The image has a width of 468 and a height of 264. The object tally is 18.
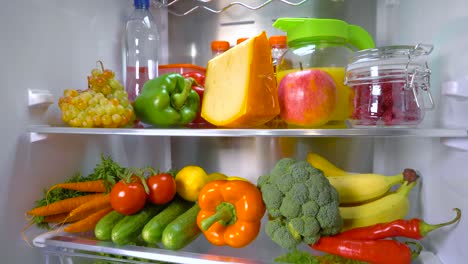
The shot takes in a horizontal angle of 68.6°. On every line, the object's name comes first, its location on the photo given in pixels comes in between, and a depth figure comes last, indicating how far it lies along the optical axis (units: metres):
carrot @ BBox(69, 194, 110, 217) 0.94
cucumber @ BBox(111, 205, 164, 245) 0.86
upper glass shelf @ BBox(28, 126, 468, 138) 0.67
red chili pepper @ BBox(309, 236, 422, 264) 0.75
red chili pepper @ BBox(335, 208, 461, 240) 0.75
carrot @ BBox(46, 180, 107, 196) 0.97
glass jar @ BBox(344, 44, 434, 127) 0.72
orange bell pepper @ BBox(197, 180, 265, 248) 0.81
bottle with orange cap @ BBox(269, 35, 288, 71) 1.15
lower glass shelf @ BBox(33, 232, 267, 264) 0.79
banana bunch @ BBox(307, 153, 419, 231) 0.86
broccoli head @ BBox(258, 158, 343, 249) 0.76
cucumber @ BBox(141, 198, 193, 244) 0.88
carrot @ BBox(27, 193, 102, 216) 0.90
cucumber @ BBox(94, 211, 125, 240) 0.89
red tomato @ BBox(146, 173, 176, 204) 0.97
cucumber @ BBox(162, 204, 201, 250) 0.84
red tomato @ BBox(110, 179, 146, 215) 0.91
